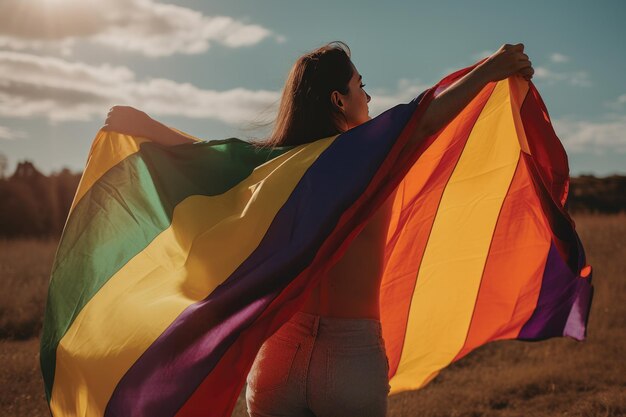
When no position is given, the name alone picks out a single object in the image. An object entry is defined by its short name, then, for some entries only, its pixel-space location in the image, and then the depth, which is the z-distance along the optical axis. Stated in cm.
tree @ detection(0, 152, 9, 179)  2330
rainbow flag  255
